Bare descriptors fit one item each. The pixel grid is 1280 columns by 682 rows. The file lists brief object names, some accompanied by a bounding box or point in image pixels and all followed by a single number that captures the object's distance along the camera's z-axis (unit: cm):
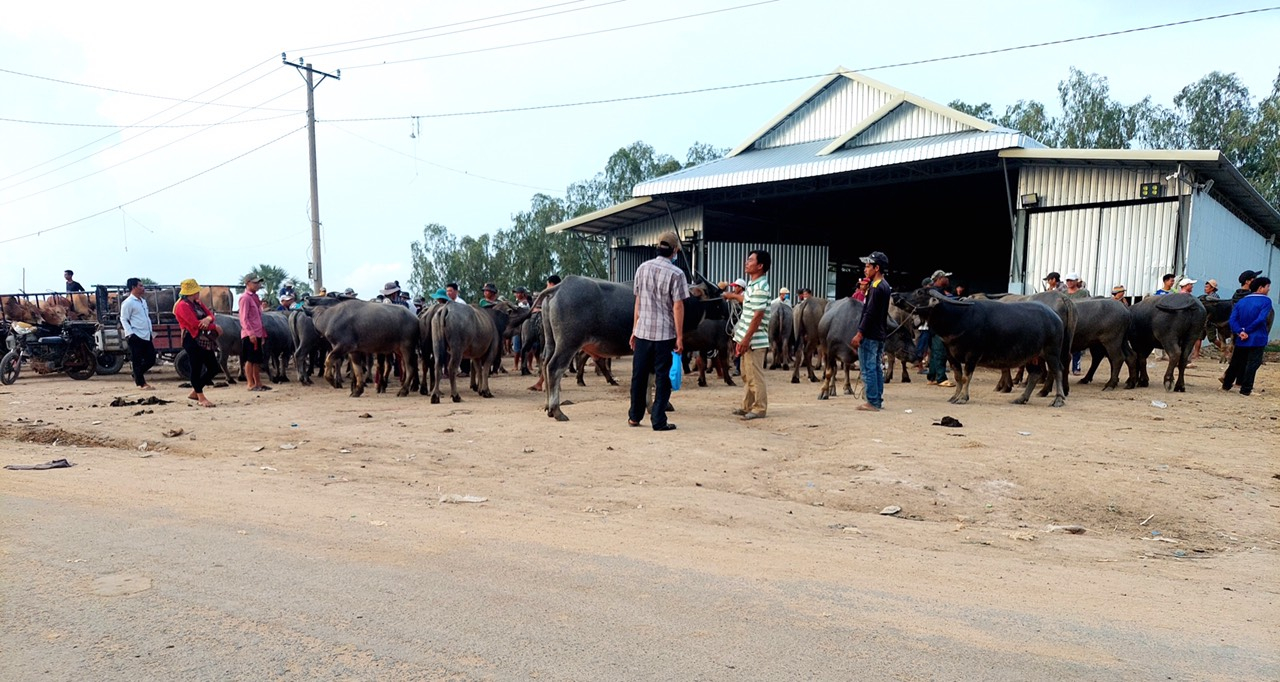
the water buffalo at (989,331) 1036
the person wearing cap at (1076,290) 1405
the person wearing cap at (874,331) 961
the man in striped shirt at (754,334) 884
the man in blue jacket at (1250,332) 1145
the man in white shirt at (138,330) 1264
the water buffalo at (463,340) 1158
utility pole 2361
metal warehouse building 1684
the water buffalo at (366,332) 1227
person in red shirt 1072
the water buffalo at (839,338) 1138
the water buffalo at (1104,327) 1210
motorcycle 1496
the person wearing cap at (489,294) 1491
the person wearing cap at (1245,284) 1236
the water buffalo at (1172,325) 1217
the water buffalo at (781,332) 1689
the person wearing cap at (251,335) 1318
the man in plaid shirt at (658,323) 851
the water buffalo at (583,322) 928
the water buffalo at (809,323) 1446
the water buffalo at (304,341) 1356
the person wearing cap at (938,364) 1348
